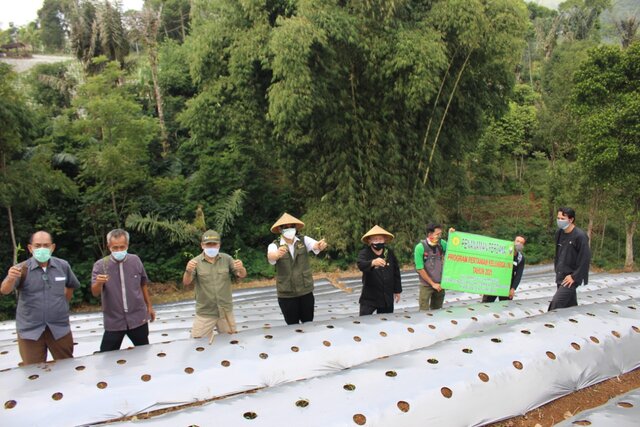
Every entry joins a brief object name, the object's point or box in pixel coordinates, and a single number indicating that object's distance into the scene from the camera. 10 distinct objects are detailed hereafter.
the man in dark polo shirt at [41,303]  3.28
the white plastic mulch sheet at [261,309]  4.61
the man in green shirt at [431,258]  4.84
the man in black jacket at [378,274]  4.36
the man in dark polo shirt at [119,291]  3.46
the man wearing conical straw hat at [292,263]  4.11
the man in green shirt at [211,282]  3.72
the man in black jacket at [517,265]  5.27
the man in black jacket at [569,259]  4.50
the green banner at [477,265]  4.97
